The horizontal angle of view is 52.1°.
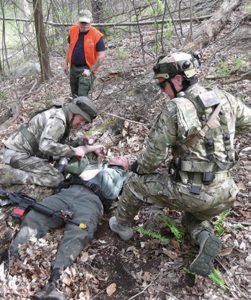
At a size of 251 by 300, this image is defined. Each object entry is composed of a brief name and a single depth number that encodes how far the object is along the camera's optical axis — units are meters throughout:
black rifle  3.03
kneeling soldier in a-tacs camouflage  3.45
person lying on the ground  2.69
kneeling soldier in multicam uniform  2.44
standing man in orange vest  5.14
